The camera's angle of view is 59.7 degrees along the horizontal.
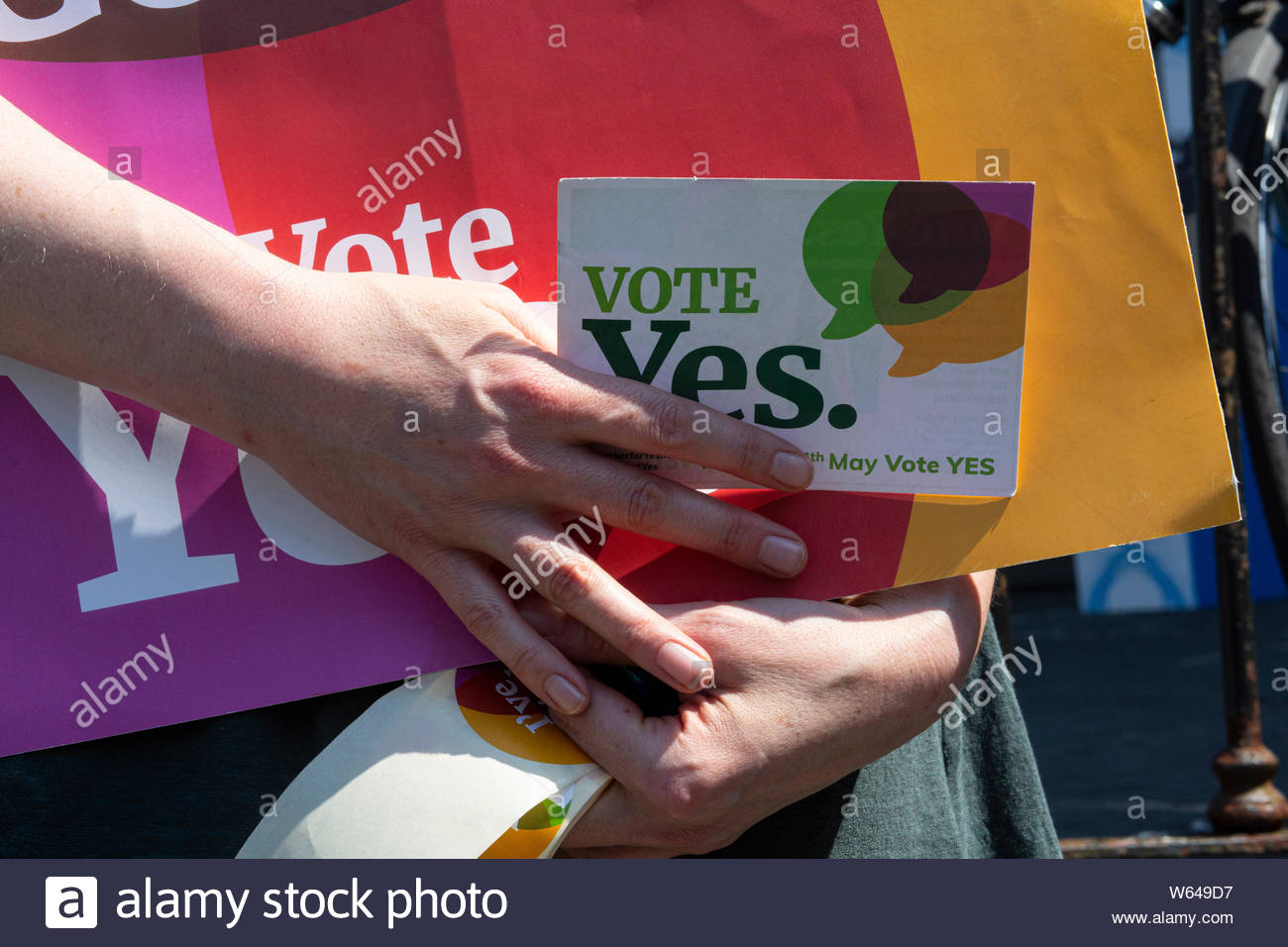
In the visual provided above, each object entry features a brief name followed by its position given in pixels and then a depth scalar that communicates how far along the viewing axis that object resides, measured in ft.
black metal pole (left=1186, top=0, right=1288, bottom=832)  5.70
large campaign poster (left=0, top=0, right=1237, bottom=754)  2.88
